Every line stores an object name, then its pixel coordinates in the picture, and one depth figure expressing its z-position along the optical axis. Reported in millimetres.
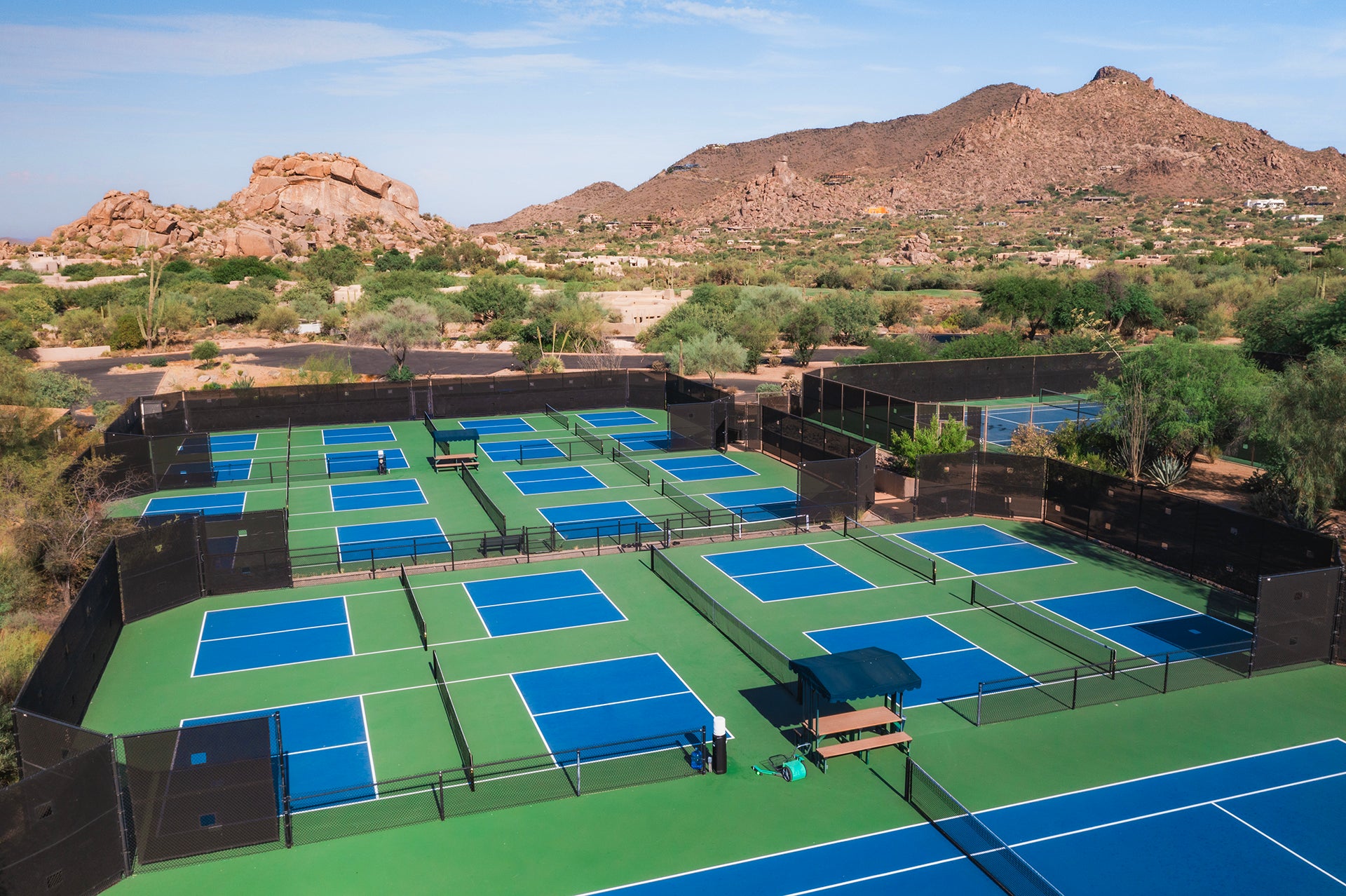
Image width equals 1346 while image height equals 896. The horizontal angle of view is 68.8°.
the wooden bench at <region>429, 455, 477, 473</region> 35188
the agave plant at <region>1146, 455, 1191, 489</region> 31062
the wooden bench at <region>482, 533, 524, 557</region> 25781
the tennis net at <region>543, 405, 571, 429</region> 44531
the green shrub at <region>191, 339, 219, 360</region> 58469
